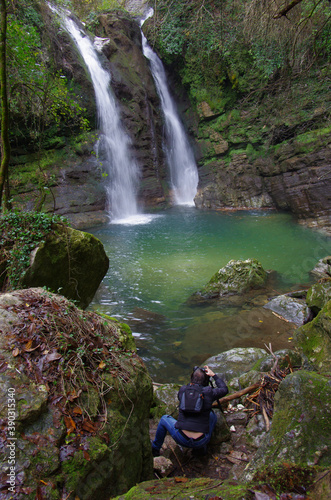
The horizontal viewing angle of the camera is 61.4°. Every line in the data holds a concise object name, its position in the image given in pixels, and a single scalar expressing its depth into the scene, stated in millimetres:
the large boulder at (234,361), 4168
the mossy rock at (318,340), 3555
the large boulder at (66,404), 1591
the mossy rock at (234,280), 7586
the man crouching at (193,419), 2689
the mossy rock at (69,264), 3748
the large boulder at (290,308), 6035
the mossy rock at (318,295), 5230
